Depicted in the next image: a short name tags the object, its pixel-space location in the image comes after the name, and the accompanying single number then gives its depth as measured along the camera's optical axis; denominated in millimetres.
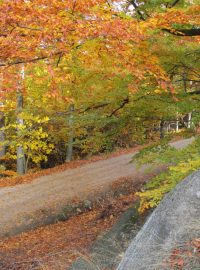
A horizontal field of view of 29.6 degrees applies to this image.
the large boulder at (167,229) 4699
